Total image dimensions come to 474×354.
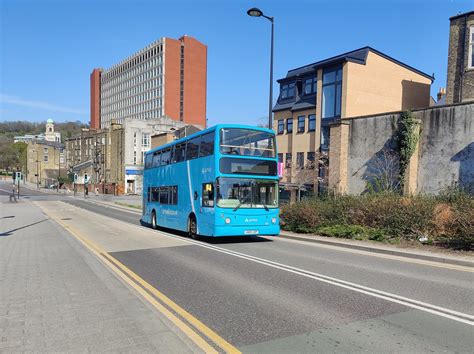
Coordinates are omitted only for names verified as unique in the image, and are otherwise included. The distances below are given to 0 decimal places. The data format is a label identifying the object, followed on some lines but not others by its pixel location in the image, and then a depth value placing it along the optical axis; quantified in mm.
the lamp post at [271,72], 17266
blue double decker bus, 13633
